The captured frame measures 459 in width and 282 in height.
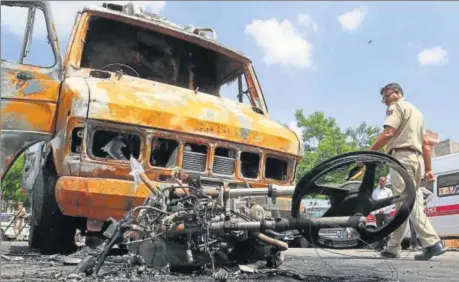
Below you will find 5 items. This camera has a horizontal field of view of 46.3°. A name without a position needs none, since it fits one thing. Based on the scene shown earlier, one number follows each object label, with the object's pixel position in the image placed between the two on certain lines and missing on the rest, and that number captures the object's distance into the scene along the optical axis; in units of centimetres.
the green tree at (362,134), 3822
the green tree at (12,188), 2934
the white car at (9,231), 1166
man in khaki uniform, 528
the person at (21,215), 708
